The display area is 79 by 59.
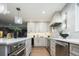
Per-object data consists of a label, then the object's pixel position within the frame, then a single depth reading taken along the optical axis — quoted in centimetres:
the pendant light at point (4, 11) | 138
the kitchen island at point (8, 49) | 99
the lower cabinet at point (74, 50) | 114
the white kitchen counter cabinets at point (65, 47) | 117
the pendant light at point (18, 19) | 151
